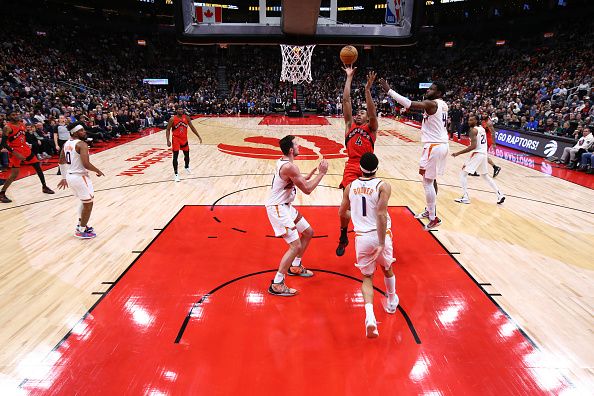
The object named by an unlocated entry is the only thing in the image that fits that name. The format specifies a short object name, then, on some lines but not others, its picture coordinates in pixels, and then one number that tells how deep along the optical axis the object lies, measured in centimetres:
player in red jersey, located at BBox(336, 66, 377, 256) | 554
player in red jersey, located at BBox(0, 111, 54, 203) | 865
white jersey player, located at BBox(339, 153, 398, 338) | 379
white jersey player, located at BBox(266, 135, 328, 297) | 459
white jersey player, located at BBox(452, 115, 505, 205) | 841
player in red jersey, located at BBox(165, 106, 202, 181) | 1023
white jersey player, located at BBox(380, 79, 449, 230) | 654
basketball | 590
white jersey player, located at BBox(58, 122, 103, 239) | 625
